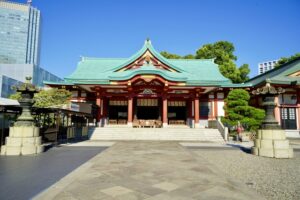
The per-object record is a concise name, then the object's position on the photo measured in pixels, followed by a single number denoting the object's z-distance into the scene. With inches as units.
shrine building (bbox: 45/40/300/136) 730.8
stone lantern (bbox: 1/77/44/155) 343.0
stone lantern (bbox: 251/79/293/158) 346.0
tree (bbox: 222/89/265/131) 645.3
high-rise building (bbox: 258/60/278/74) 6816.9
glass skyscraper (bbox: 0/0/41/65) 5457.7
